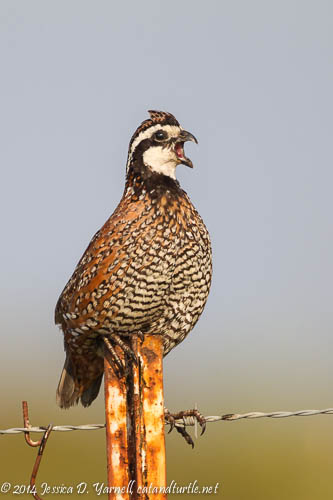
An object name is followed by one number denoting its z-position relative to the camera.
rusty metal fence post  9.34
